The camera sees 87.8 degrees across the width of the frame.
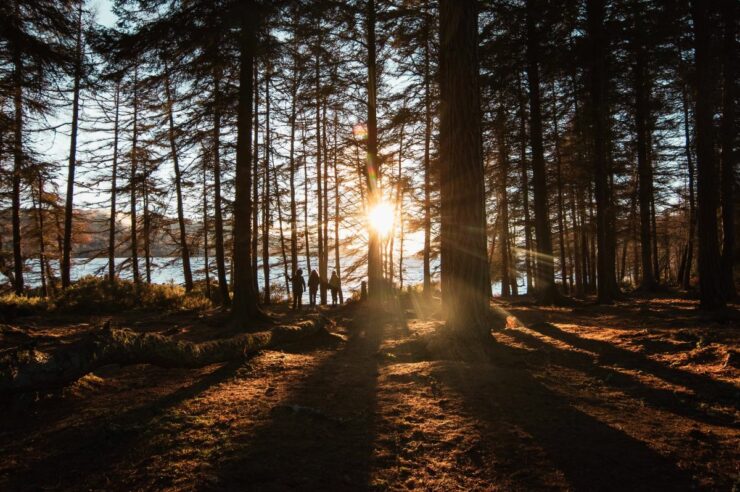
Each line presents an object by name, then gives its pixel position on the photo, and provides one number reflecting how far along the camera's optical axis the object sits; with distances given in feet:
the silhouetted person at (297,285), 56.33
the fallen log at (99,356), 11.71
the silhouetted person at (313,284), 59.72
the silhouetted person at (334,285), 61.47
